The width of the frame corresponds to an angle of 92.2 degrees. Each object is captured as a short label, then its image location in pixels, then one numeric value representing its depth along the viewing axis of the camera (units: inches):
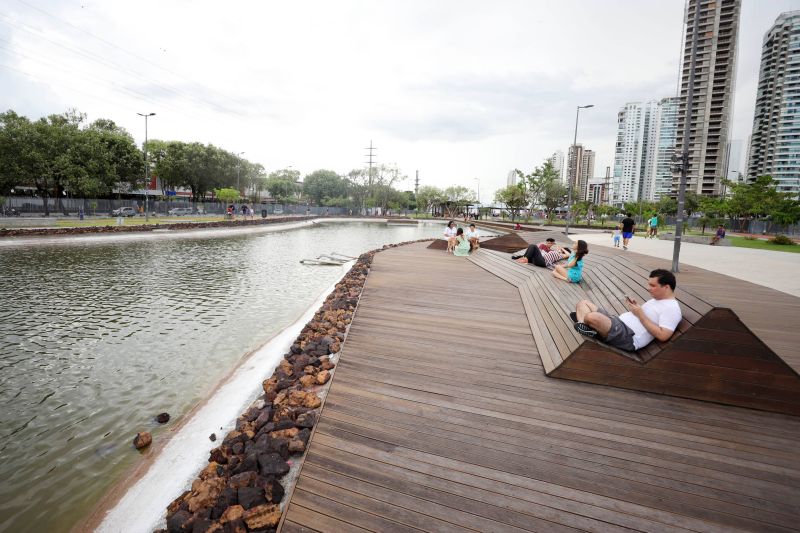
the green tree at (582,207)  2106.3
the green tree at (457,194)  4227.4
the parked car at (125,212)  1772.3
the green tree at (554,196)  2313.0
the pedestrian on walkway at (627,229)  599.8
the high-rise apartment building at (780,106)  3186.5
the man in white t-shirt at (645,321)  167.8
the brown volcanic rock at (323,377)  194.9
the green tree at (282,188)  4135.8
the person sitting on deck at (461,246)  620.4
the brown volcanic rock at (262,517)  105.7
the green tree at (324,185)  3939.5
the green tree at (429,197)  3757.9
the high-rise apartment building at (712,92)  3356.3
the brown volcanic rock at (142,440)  177.5
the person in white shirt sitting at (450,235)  662.2
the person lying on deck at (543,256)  404.5
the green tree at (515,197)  2283.5
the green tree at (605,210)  2033.1
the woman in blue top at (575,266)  302.4
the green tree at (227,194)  2273.6
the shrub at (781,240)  932.0
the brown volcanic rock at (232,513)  108.8
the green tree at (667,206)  2691.9
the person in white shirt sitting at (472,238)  644.1
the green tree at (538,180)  2245.2
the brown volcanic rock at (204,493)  121.5
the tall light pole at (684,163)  356.5
